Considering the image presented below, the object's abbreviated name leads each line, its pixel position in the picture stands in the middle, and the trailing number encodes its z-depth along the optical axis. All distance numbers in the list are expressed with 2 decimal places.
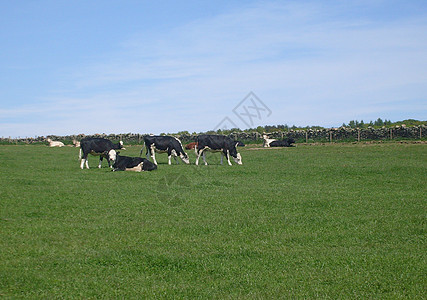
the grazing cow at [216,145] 25.73
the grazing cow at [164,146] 26.77
